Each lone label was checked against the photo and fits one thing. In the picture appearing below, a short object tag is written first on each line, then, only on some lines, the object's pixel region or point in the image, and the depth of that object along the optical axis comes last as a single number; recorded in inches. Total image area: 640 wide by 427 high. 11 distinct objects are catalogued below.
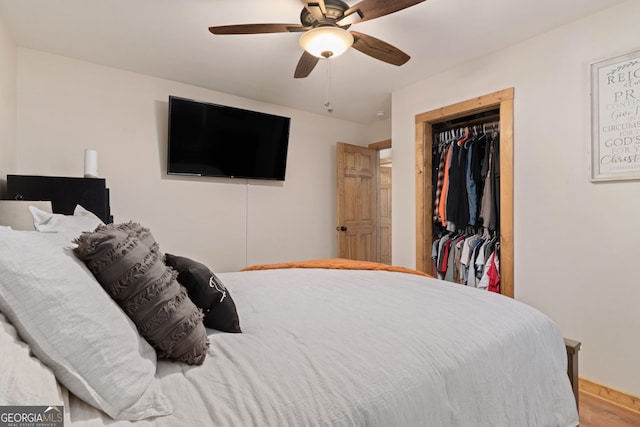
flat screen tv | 123.5
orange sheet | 84.2
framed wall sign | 77.9
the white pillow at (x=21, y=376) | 19.6
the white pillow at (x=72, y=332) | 23.8
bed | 24.0
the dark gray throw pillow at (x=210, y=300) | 42.3
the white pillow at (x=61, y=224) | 35.6
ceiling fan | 67.5
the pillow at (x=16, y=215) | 64.1
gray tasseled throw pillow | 31.4
